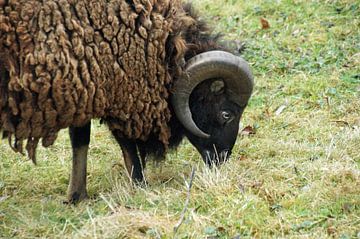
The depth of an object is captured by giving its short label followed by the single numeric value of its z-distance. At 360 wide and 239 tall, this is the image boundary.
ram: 12.15
